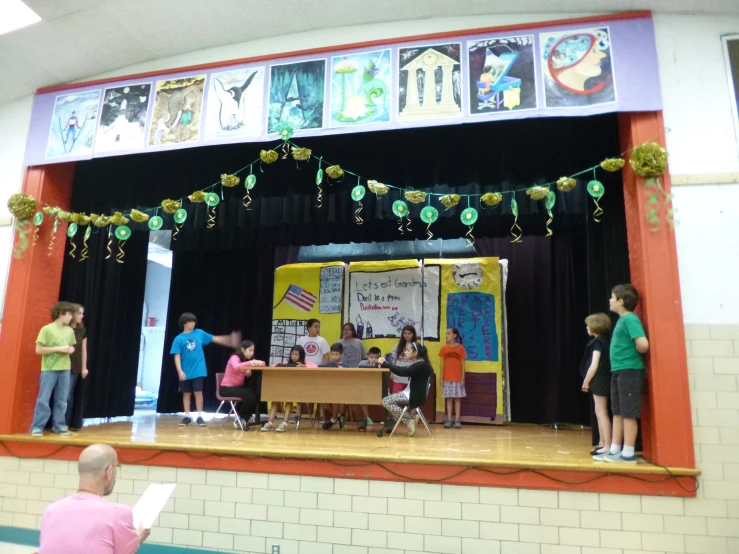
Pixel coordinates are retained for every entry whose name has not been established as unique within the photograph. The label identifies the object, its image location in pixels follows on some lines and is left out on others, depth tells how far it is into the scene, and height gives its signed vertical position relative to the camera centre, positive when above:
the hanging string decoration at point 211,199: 5.26 +1.63
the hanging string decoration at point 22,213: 5.43 +1.49
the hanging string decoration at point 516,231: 7.31 +1.93
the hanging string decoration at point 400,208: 4.91 +1.47
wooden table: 5.56 -0.23
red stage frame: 3.75 +0.33
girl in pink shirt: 6.08 -0.26
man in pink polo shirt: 1.78 -0.56
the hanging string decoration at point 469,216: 4.68 +1.34
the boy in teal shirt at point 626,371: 3.84 -0.02
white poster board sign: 7.84 +0.96
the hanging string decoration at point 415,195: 4.73 +1.53
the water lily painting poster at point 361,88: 4.70 +2.50
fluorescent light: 4.77 +3.16
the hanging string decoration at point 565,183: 4.33 +1.53
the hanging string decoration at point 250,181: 4.98 +1.72
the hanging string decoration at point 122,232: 5.53 +1.35
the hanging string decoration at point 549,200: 4.42 +1.42
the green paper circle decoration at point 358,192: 4.73 +1.55
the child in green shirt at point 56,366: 5.07 -0.08
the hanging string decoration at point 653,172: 4.01 +1.51
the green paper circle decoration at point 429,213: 4.75 +1.37
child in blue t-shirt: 6.38 +0.03
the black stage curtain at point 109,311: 6.20 +0.65
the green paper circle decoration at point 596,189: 4.29 +1.47
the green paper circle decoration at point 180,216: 5.22 +1.45
